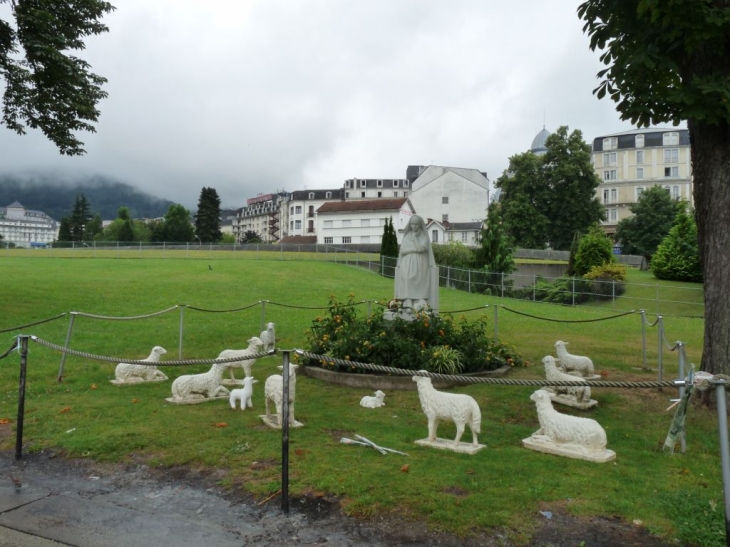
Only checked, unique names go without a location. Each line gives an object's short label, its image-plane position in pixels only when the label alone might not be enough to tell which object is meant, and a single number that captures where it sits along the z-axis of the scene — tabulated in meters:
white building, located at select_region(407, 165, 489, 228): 80.75
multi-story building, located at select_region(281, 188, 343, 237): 107.81
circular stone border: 10.06
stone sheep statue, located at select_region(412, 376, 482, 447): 6.65
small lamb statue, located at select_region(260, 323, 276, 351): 11.88
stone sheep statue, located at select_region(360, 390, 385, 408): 8.81
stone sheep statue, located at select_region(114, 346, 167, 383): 10.25
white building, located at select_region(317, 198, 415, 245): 76.06
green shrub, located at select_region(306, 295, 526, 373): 10.33
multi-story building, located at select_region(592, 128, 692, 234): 89.88
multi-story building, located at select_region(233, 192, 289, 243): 133.00
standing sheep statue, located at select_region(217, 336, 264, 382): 10.12
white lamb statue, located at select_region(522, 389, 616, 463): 6.42
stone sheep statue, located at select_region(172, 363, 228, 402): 8.88
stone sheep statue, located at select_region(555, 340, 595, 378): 10.50
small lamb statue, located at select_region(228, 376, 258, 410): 8.44
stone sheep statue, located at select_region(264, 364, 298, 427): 7.38
